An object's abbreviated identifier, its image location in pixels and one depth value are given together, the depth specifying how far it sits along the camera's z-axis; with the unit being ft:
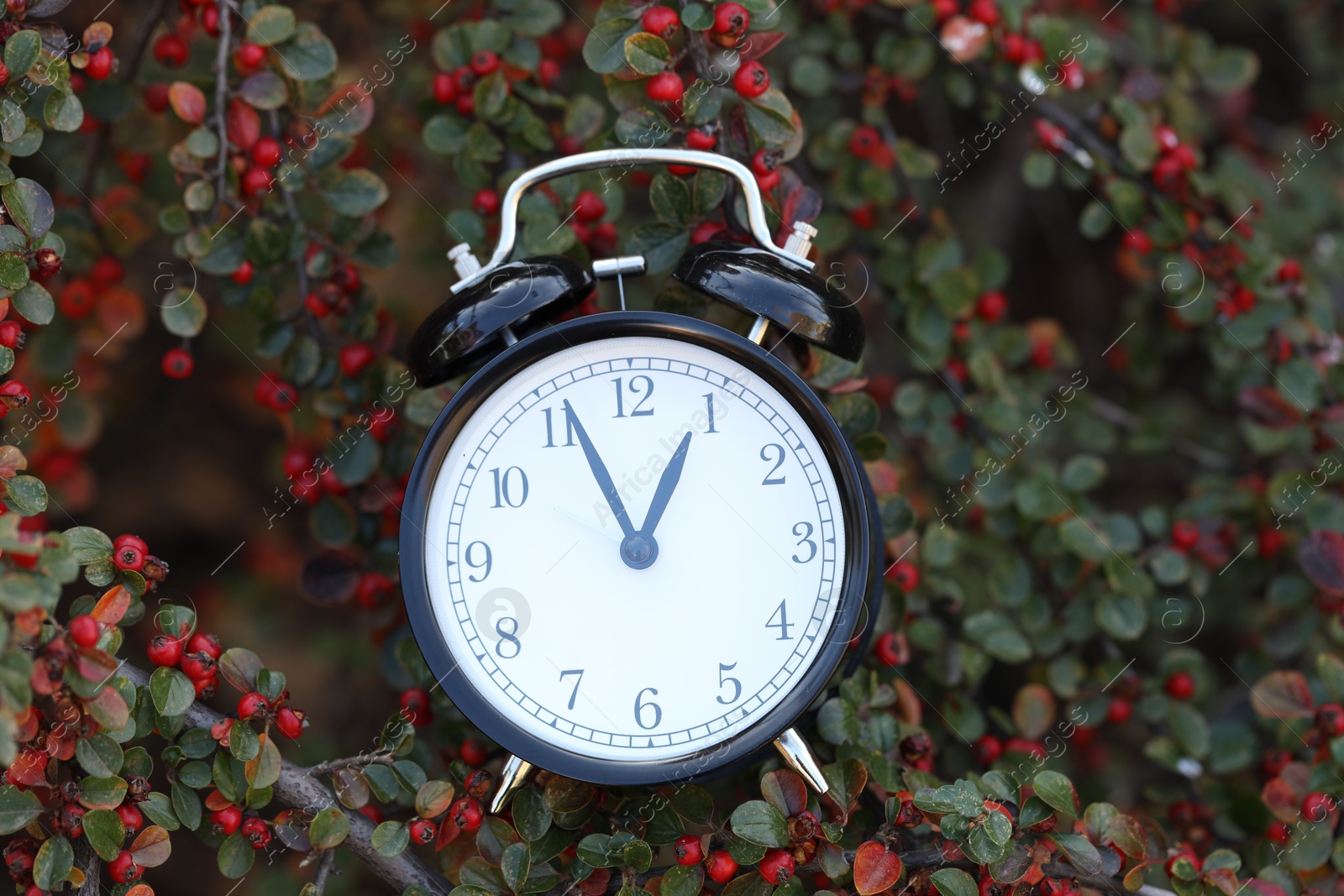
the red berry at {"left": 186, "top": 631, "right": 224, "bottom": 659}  2.08
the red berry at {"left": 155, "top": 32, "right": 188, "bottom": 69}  2.28
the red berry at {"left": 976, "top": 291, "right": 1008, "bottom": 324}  2.38
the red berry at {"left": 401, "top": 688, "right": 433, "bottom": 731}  2.19
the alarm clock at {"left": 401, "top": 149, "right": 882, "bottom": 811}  2.05
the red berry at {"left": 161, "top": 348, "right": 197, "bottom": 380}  2.23
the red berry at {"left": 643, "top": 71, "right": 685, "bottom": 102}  2.16
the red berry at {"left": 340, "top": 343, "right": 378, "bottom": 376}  2.25
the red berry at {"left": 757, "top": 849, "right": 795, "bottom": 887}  2.05
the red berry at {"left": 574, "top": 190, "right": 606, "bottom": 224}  2.23
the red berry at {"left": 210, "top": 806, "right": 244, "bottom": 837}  2.06
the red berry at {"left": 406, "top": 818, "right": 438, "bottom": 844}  2.07
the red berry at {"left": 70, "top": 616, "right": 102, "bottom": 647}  1.99
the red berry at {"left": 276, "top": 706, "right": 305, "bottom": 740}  2.07
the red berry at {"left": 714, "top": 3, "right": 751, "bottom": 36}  2.15
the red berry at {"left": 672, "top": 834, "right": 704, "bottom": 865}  2.05
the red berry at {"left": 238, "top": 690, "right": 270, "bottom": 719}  2.06
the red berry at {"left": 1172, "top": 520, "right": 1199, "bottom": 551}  2.31
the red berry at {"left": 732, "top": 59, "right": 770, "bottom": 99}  2.16
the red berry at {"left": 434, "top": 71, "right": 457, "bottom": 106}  2.25
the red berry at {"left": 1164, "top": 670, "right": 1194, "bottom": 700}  2.27
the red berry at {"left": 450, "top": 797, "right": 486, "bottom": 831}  2.08
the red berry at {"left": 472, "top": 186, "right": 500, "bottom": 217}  2.24
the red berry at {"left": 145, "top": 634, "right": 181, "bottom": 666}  2.06
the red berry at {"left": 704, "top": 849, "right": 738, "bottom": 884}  2.05
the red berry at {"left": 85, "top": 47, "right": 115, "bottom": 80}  2.16
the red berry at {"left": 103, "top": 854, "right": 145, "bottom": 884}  2.03
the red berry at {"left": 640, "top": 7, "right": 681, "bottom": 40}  2.16
